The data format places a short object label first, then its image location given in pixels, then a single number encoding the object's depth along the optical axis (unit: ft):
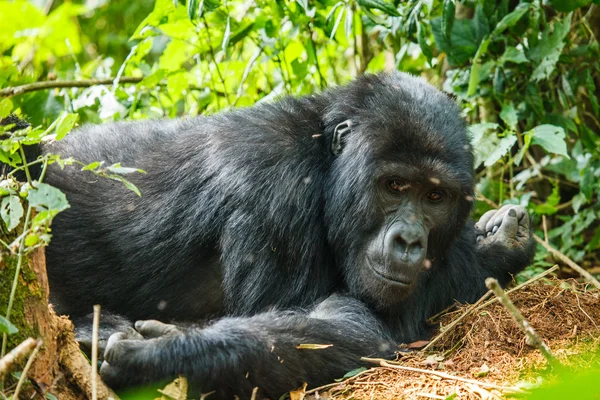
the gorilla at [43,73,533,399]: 26.20
